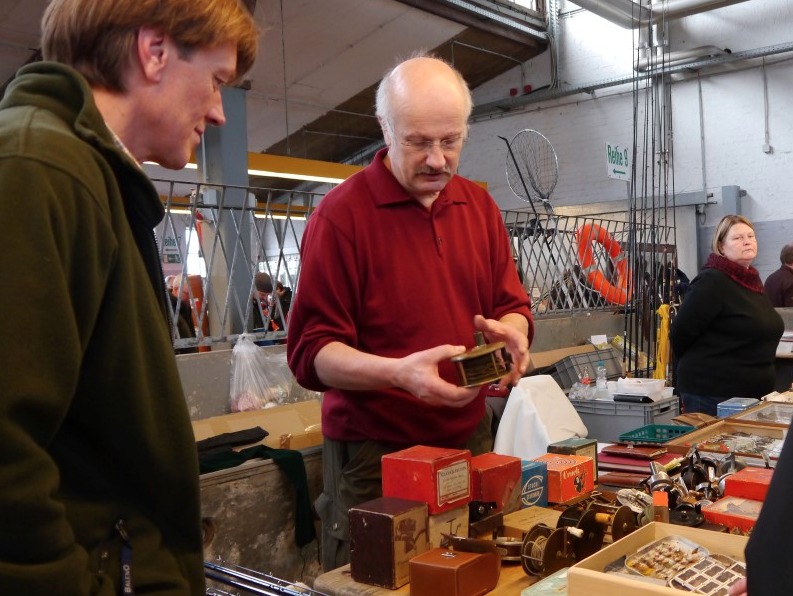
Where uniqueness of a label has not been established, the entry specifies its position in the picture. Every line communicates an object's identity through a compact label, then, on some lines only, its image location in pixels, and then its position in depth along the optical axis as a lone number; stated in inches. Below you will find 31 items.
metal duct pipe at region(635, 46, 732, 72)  335.6
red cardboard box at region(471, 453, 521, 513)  54.4
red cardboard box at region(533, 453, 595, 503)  60.7
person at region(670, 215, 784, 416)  132.9
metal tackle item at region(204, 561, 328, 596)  43.0
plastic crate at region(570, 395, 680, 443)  126.8
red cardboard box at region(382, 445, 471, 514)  48.6
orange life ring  235.9
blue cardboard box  58.8
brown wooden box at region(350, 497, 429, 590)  46.1
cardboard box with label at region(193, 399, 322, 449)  120.0
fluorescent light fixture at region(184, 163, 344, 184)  307.3
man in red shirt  61.0
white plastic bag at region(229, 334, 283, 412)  128.7
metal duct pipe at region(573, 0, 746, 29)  307.3
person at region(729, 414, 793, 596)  25.5
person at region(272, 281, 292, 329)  203.2
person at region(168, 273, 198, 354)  144.3
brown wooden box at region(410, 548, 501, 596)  42.9
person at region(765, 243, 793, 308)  240.6
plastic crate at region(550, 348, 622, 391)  176.4
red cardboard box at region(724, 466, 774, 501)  56.3
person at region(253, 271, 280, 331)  199.5
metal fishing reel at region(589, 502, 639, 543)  49.2
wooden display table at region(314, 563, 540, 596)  45.8
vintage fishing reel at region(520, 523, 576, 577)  45.9
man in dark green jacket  26.9
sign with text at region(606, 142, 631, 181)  213.3
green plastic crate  80.8
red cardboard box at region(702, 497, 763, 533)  52.9
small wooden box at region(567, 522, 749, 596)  38.2
